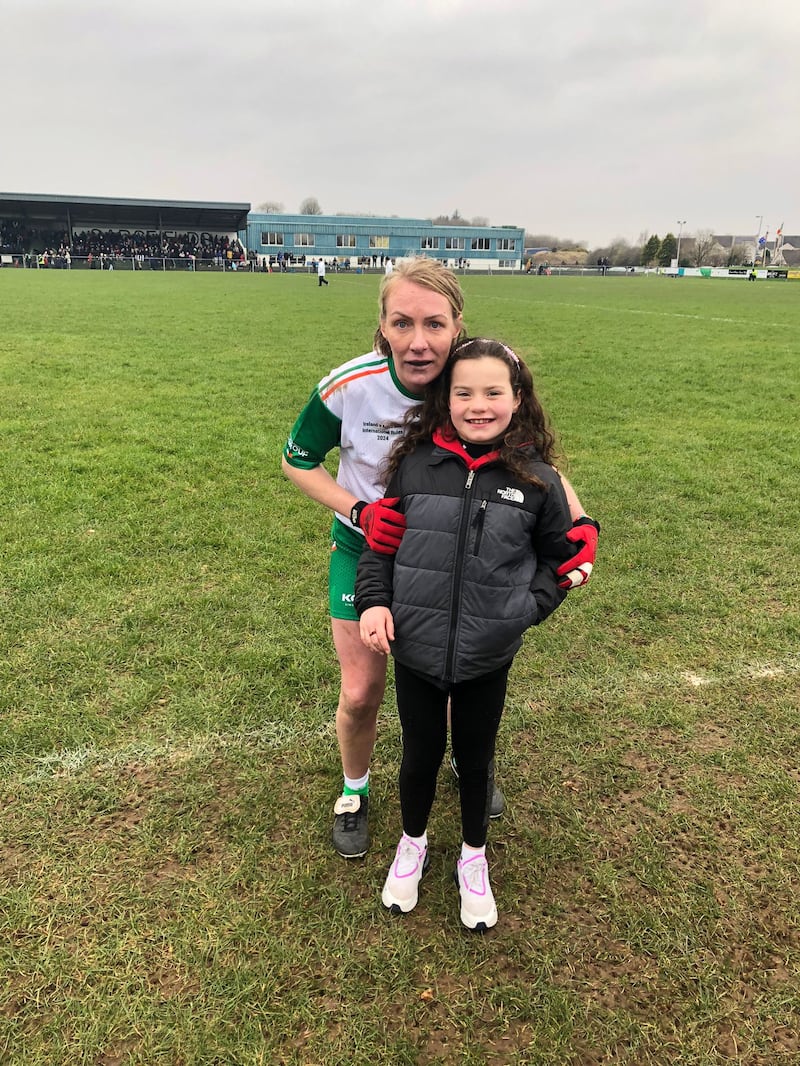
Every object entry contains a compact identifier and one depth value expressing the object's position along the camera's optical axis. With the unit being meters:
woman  1.96
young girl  1.86
